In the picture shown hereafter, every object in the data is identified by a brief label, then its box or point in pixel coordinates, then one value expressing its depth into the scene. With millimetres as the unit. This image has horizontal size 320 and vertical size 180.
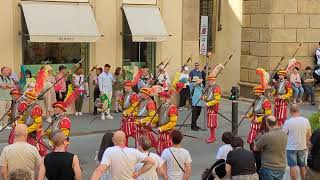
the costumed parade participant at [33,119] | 10445
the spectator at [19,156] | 7191
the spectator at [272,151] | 8398
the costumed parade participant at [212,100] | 14289
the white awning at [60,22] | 16828
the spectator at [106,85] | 17688
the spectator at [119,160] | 6871
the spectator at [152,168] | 7520
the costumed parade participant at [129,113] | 12312
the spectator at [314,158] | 7535
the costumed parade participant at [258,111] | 12216
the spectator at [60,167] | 6719
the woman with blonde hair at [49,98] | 16766
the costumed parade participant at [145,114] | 11734
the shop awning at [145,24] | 18500
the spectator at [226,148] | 8078
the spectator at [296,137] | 9992
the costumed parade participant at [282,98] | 14867
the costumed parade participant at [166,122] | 11172
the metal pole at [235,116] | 14422
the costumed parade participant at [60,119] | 10039
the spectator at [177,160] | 8125
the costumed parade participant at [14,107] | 11062
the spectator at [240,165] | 7328
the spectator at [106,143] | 7785
